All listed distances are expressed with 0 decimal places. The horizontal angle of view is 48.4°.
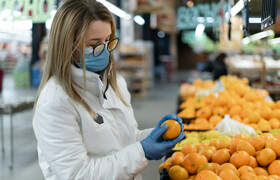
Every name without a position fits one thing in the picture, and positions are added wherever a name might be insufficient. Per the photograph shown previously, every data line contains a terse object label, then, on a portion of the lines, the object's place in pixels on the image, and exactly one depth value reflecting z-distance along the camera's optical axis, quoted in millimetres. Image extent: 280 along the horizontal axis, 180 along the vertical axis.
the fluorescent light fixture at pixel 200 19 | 8281
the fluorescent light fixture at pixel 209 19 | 8305
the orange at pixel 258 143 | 1922
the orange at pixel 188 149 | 2098
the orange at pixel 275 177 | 1627
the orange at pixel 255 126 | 2817
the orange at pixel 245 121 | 3045
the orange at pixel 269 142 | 1870
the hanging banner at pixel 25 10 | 3919
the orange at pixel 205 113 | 3398
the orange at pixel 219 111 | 3359
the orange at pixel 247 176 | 1646
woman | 1348
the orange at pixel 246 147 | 1864
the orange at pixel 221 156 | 1897
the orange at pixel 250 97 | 3645
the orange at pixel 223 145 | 2058
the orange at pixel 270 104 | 3318
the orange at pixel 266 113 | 3043
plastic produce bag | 2523
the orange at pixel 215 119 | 3171
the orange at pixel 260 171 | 1739
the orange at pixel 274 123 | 2850
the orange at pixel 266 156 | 1784
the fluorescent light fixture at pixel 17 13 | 4027
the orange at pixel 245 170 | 1714
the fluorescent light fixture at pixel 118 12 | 10644
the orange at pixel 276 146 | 1810
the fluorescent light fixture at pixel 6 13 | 3925
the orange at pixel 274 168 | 1705
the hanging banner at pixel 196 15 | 7635
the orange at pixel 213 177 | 1599
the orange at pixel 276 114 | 3010
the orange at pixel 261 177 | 1610
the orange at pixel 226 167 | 1717
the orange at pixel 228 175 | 1625
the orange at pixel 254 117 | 2992
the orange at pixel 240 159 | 1788
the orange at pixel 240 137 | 2085
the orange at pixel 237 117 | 3103
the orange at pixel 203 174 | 1656
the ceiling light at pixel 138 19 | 17647
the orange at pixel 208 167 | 1793
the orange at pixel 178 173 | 1809
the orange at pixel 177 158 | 1969
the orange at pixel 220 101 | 3474
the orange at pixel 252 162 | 1819
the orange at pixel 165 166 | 2029
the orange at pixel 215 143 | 2104
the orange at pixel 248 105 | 3316
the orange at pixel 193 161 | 1854
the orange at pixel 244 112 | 3156
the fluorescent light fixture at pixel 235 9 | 3244
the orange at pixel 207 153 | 1963
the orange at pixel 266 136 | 1979
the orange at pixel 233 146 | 1950
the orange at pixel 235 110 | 3279
